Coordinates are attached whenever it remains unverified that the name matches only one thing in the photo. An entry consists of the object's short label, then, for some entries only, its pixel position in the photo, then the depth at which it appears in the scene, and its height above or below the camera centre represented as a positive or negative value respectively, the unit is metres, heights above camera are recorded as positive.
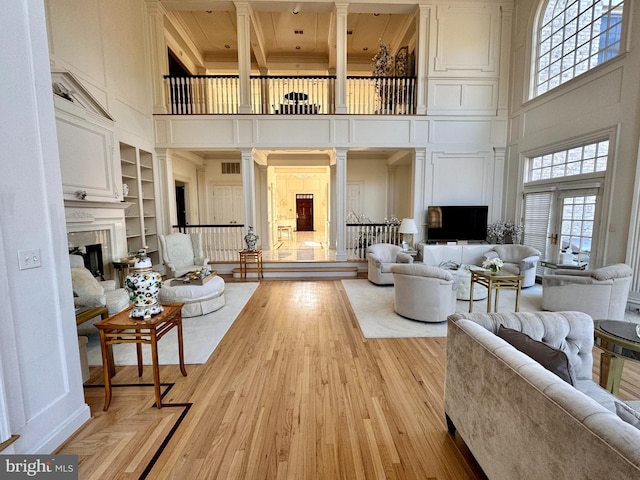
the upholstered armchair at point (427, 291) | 3.48 -1.00
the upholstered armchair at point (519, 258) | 4.98 -0.87
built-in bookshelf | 5.42 +0.42
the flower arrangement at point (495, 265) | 3.62 -0.70
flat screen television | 6.25 -0.25
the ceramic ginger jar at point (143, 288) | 2.06 -0.55
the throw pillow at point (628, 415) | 1.00 -0.74
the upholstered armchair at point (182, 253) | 4.95 -0.75
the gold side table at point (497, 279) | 3.55 -0.87
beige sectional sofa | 0.82 -0.76
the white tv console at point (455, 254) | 5.82 -0.87
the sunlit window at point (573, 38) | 4.12 +2.87
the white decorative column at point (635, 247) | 3.79 -0.49
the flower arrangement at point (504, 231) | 6.03 -0.42
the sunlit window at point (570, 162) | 4.32 +0.86
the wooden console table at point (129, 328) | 1.97 -0.85
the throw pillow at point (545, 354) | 1.29 -0.71
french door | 4.51 -0.19
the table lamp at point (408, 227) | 5.71 -0.30
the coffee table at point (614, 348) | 1.76 -0.88
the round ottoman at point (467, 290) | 4.43 -1.24
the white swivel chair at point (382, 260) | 5.24 -0.92
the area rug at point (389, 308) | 3.37 -1.41
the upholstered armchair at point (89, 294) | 2.77 -0.81
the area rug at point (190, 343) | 2.81 -1.44
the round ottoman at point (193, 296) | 3.76 -1.13
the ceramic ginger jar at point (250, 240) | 6.07 -0.58
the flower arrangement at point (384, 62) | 6.62 +3.56
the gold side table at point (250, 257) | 5.91 -0.94
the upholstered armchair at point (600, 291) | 3.40 -0.98
